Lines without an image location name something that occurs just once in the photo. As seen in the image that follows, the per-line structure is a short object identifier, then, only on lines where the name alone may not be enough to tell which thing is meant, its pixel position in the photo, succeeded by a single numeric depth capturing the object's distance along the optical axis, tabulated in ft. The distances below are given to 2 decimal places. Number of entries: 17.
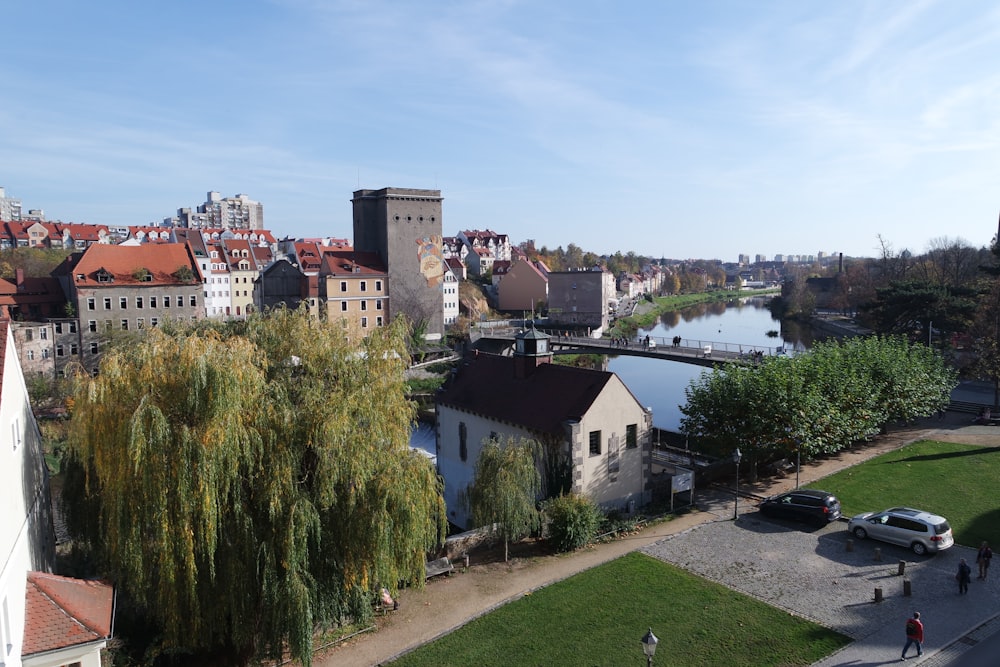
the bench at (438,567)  66.46
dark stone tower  241.76
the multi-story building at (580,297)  309.63
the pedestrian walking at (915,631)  47.26
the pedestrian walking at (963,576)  56.95
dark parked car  74.79
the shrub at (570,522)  71.87
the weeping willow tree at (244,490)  44.73
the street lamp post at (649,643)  41.29
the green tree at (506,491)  69.56
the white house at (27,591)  36.94
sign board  82.17
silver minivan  65.57
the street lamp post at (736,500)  77.98
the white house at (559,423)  79.77
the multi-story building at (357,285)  230.07
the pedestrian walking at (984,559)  59.88
